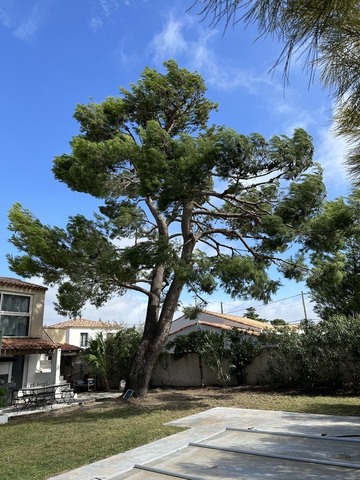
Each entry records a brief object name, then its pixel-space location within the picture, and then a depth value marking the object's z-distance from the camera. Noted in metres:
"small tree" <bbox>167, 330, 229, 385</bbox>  15.98
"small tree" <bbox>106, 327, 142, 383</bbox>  18.19
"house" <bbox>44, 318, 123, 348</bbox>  35.03
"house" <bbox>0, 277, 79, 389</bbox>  15.59
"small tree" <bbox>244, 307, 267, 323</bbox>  55.62
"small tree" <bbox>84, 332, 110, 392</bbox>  17.50
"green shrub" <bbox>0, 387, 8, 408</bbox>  8.01
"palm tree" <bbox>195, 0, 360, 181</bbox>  3.16
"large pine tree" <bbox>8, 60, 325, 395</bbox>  10.70
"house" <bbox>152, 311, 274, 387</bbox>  16.19
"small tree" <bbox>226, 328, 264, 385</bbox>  15.97
